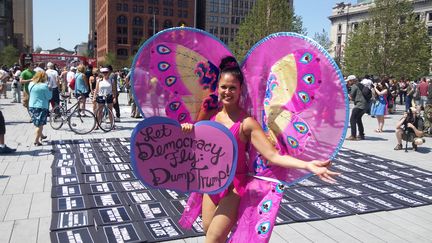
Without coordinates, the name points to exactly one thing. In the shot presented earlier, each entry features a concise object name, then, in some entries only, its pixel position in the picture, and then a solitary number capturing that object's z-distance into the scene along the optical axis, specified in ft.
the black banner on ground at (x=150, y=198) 14.96
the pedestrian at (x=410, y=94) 61.85
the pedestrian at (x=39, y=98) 28.02
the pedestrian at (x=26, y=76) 43.19
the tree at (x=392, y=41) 84.43
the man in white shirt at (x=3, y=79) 55.16
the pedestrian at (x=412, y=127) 31.94
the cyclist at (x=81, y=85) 42.19
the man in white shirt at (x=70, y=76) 56.85
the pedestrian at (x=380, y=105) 42.70
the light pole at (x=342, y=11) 268.39
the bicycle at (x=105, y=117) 37.09
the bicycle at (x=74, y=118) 36.22
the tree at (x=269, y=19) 84.12
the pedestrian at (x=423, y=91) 63.36
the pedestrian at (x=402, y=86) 86.69
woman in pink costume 9.00
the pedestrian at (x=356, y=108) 37.19
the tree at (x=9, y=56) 193.57
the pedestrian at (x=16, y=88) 62.92
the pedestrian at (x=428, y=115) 40.32
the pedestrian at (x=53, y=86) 42.92
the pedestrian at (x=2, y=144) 26.42
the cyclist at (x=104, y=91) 36.81
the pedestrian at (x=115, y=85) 40.59
